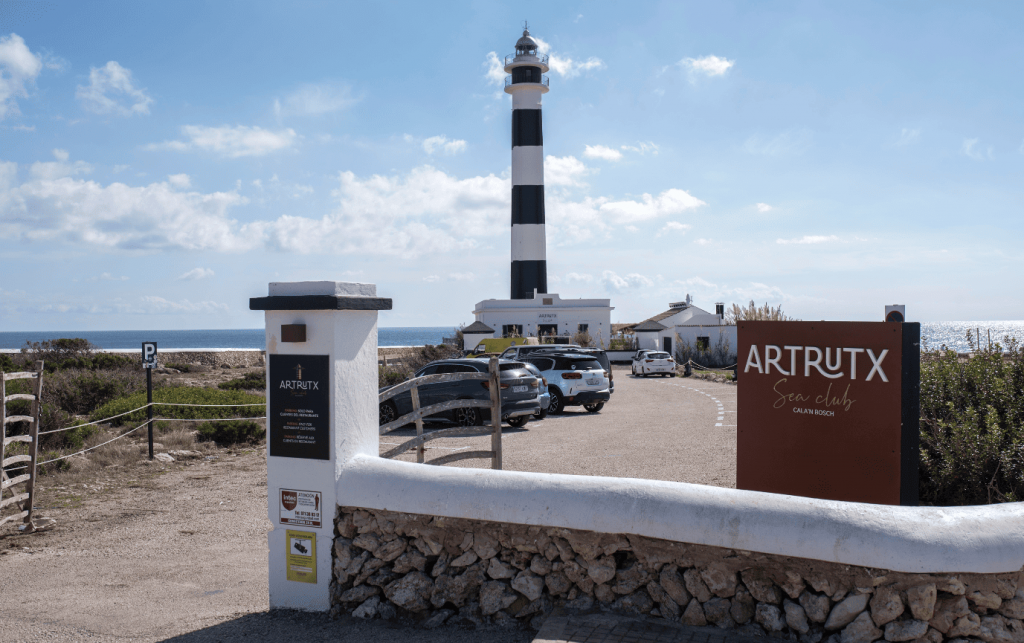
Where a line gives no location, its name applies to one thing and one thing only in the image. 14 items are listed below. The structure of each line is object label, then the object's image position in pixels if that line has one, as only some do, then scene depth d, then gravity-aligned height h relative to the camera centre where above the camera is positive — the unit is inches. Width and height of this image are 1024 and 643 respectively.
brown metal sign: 190.2 -20.6
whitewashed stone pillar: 196.7 -21.0
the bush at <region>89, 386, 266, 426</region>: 626.2 -65.8
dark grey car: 623.8 -53.8
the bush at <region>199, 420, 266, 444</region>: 578.2 -79.0
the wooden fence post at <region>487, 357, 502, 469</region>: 288.4 -33.3
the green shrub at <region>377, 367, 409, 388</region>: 886.5 -56.6
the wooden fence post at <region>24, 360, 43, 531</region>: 329.1 -51.8
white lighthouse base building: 1993.1 +46.1
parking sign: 522.3 -16.6
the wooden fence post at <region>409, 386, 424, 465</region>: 283.6 -37.5
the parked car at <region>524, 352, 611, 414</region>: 751.1 -48.2
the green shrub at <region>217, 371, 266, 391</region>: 1035.5 -76.0
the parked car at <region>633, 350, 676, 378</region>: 1358.3 -57.3
